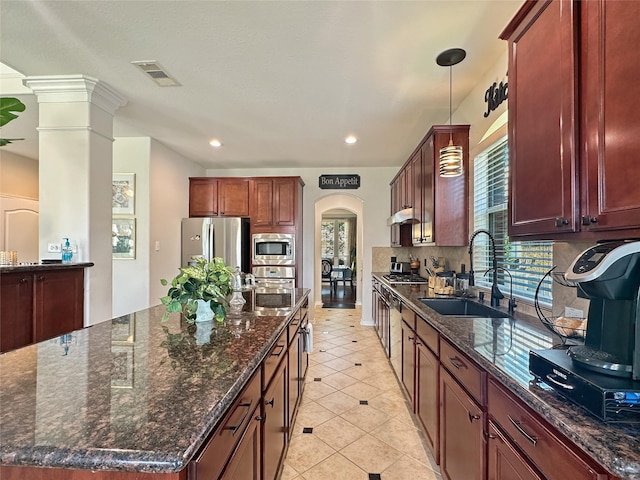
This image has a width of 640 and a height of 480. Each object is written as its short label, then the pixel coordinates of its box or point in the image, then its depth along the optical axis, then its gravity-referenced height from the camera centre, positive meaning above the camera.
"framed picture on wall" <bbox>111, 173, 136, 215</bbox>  4.13 +0.68
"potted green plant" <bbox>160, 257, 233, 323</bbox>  1.52 -0.23
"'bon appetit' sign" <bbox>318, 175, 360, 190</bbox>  5.68 +1.12
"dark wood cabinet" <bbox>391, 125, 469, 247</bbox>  2.92 +0.47
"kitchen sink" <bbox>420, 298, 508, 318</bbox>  2.49 -0.49
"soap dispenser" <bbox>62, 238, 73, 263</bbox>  2.75 -0.08
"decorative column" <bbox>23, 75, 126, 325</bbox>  2.81 +0.67
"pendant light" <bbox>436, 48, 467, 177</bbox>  2.28 +0.68
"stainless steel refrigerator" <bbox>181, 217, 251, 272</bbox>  4.98 +0.08
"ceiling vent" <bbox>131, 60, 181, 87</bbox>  2.46 +1.40
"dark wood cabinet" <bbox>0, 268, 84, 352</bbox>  2.14 -0.46
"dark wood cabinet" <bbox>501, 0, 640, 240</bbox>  0.97 +0.46
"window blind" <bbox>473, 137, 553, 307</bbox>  1.94 +0.00
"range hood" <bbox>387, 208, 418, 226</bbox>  3.67 +0.34
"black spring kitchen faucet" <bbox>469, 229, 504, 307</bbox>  2.19 -0.33
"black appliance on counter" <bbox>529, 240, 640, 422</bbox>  0.77 -0.29
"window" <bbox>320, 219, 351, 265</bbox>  11.73 +0.17
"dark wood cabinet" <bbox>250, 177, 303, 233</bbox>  5.19 +0.68
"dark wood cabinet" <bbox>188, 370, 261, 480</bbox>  0.76 -0.57
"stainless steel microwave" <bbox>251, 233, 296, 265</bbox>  5.14 -0.07
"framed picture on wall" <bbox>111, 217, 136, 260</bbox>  4.15 +0.09
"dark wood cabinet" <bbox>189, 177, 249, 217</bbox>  5.27 +0.79
